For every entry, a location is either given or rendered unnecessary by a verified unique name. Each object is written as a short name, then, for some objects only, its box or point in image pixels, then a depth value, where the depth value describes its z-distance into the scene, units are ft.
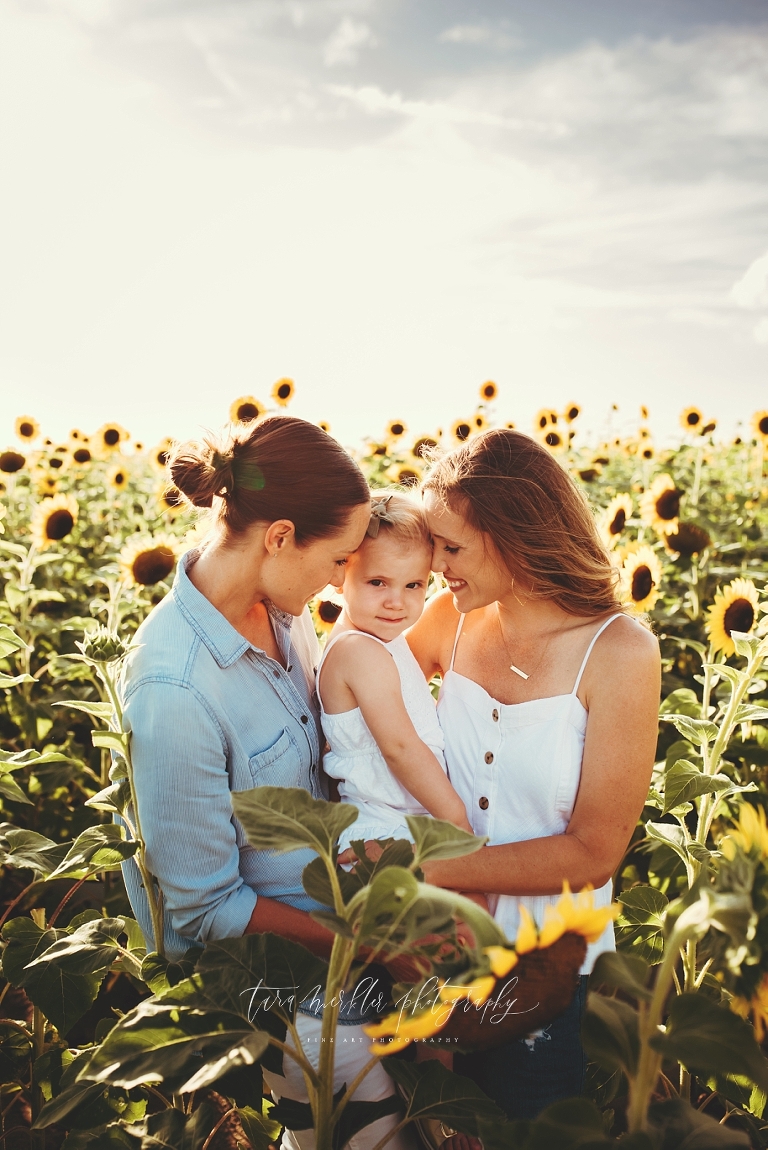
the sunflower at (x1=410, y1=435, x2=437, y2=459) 21.35
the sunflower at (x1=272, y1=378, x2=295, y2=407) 23.53
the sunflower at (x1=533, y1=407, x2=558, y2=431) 26.22
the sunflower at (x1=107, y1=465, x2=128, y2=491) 25.62
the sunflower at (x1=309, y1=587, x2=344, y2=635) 10.56
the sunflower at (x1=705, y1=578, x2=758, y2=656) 11.40
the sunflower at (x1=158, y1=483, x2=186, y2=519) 7.89
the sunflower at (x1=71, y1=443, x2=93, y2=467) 26.23
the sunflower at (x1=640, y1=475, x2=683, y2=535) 16.65
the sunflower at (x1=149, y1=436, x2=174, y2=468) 25.60
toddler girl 7.53
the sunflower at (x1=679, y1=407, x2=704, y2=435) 27.35
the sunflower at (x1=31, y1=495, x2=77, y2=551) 17.34
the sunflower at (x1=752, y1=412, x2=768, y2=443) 26.25
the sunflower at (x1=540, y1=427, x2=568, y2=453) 24.76
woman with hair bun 6.01
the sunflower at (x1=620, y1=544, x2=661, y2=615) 12.56
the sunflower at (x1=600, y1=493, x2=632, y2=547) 16.24
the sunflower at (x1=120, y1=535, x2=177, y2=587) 13.80
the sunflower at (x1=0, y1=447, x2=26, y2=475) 23.07
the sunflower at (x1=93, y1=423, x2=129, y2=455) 27.94
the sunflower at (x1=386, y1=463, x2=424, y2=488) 19.60
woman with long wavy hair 6.84
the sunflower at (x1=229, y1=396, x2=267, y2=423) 19.70
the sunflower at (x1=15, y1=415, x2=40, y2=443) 28.48
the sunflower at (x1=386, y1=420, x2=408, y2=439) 27.30
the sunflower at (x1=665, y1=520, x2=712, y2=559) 15.90
